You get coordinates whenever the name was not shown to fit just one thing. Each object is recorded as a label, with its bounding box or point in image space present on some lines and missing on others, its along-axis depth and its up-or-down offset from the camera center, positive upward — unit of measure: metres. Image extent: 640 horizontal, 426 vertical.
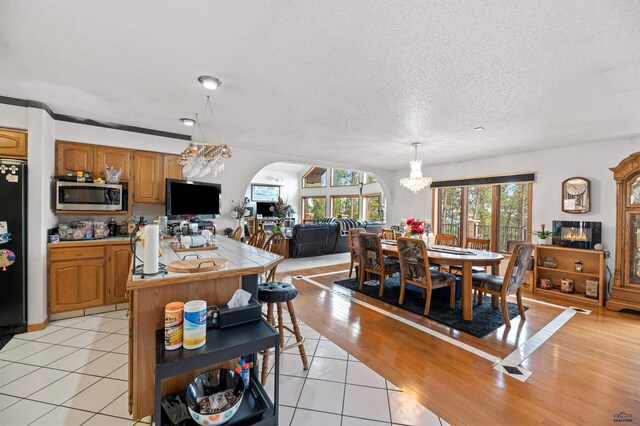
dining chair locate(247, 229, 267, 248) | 3.20 -0.37
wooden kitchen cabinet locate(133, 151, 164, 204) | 3.67 +0.44
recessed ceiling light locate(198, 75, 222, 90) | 2.23 +1.09
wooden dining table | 3.08 -0.58
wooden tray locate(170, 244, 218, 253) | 2.28 -0.34
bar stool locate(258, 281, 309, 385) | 2.00 -0.68
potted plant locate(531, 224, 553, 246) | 4.27 -0.37
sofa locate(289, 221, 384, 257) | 6.61 -0.77
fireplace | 3.93 -0.31
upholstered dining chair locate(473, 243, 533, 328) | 2.92 -0.79
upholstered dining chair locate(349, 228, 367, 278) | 4.73 -0.57
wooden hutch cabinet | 3.44 -0.30
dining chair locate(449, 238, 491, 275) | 4.14 -0.52
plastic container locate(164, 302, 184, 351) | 1.29 -0.58
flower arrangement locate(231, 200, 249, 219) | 4.79 -0.01
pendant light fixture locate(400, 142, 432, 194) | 4.26 +0.52
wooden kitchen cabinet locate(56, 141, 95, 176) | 3.21 +0.61
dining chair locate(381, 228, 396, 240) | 5.37 -0.47
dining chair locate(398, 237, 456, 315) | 3.22 -0.76
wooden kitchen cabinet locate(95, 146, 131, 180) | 3.43 +0.64
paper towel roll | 1.47 -0.23
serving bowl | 1.30 -1.01
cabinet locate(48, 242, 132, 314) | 2.97 -0.78
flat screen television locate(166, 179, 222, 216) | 3.79 +0.17
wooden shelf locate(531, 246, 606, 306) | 3.75 -0.87
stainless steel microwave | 3.10 +0.14
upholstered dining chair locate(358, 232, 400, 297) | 3.93 -0.74
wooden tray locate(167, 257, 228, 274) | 1.52 -0.33
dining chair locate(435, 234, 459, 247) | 4.54 -0.50
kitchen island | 1.47 -0.54
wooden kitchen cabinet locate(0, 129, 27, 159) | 2.69 +0.64
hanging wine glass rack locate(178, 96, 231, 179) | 2.68 +0.54
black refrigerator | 2.62 -0.39
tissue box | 1.47 -0.59
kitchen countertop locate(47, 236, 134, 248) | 2.97 -0.40
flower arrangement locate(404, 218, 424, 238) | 3.93 -0.23
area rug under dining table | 2.97 -1.25
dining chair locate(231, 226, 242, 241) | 3.91 -0.37
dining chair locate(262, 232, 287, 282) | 2.67 -0.34
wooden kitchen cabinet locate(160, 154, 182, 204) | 3.85 +0.55
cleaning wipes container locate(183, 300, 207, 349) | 1.28 -0.57
